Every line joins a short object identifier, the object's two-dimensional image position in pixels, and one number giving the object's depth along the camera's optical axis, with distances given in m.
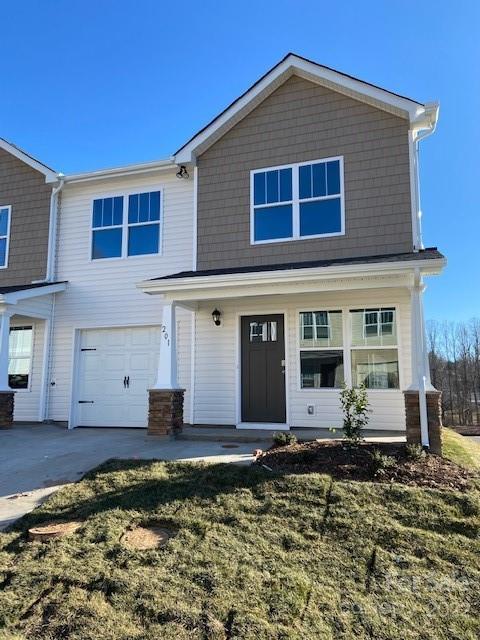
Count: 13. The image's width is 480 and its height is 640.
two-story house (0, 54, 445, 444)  8.95
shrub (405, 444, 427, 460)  5.92
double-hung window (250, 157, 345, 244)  9.52
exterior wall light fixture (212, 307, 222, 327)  10.14
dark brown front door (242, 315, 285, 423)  9.73
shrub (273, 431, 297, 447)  7.06
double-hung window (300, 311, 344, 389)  9.46
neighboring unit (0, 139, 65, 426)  11.33
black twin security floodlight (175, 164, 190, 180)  10.73
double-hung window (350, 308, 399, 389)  9.10
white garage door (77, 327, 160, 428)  10.81
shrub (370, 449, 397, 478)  5.28
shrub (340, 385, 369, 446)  6.45
